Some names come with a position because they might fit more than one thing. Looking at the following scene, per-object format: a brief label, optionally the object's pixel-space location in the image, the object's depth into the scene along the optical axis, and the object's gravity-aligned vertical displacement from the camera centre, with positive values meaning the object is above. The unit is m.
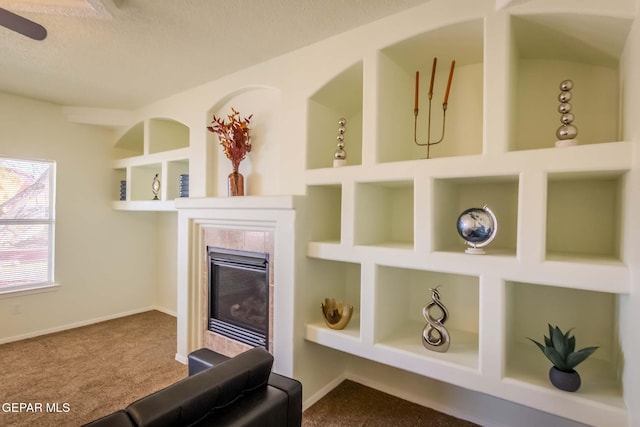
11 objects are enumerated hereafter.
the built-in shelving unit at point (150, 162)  3.64 +0.54
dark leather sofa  1.13 -0.74
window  3.49 -0.18
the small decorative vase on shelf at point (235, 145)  2.86 +0.57
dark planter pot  1.52 -0.78
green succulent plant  1.54 -0.66
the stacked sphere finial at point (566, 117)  1.69 +0.50
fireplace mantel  2.34 -0.33
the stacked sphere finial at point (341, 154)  2.38 +0.42
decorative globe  1.81 -0.08
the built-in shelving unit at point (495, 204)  1.60 +0.06
